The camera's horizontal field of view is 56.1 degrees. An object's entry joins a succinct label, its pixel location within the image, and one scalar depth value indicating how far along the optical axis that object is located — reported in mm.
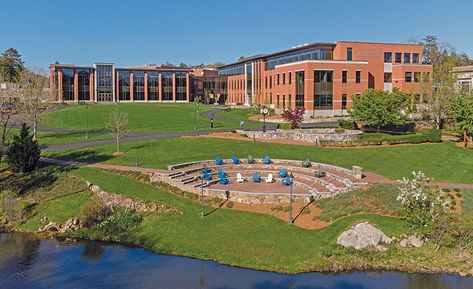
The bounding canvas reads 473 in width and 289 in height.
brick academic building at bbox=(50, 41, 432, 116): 78250
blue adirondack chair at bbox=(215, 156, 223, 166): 44312
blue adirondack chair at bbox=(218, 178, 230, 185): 38375
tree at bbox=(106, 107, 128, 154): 50116
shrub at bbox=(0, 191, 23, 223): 35906
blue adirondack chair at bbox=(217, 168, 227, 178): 39344
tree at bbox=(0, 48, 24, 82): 124288
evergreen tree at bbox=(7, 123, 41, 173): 43938
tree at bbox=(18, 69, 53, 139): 58906
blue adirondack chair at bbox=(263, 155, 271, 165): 44906
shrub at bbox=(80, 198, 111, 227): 34188
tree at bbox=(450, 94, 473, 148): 50719
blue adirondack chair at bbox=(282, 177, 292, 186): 37750
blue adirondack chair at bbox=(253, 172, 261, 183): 39281
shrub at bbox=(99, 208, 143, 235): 32728
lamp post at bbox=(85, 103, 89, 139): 61194
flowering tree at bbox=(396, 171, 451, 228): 26969
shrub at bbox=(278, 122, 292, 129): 62459
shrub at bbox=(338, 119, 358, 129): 62719
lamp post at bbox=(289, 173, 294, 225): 30934
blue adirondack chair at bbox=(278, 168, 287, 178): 39731
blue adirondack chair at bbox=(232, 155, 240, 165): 44438
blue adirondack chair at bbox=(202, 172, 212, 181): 39819
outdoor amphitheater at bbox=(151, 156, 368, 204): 34812
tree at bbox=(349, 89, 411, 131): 57000
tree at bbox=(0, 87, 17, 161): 46312
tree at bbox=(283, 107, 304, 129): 62094
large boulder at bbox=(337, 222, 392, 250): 27375
